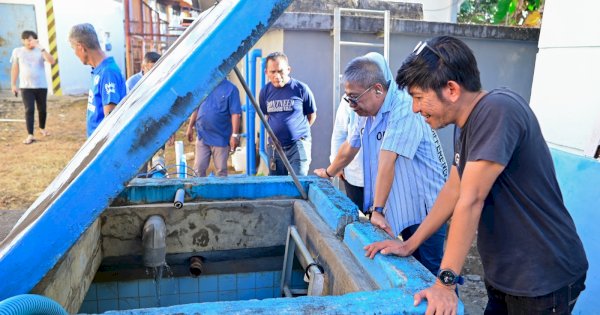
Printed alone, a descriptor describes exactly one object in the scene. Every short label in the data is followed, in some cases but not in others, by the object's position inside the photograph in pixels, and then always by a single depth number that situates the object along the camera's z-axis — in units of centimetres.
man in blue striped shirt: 224
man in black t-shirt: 138
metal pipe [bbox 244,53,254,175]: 573
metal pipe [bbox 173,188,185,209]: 232
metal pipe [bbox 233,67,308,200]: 195
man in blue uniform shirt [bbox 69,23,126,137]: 362
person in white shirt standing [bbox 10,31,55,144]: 773
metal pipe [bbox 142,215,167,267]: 224
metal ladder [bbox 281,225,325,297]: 182
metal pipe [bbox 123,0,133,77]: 914
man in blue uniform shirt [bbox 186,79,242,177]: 481
